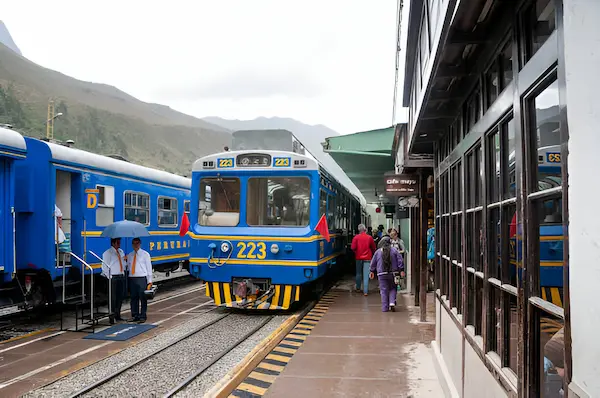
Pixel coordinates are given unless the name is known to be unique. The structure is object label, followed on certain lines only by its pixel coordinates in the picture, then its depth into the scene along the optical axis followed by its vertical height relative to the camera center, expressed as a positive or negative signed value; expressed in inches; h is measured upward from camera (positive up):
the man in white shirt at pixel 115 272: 384.8 -34.9
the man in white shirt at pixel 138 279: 386.9 -39.9
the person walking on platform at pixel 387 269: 423.5 -37.4
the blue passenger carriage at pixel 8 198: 322.7 +14.1
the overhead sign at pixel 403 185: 388.5 +24.8
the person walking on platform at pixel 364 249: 520.7 -26.7
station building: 69.7 +6.2
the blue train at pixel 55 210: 330.6 +8.6
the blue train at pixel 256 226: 402.0 -3.7
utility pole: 3471.5 +747.7
